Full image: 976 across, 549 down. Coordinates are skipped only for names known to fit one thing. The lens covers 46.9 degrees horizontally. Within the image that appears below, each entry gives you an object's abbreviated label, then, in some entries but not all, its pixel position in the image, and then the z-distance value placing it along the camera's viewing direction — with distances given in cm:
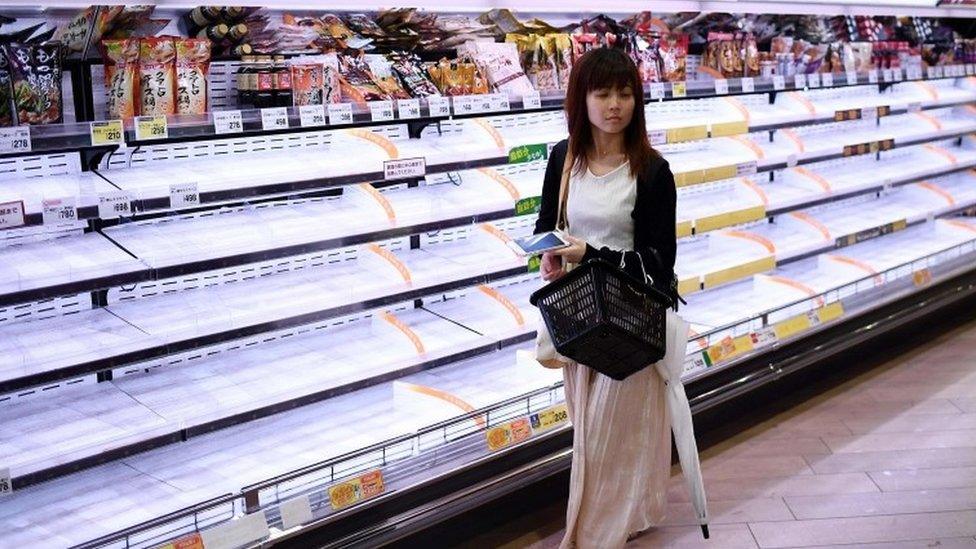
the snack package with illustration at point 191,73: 314
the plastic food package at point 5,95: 280
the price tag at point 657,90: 445
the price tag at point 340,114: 334
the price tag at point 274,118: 318
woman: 297
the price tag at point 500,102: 380
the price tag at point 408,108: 352
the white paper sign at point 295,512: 298
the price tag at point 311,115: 326
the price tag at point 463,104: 370
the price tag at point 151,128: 291
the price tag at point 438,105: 363
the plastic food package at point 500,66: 397
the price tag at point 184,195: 301
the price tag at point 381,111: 345
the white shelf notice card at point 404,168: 350
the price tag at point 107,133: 281
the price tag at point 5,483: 267
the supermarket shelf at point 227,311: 288
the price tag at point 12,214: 264
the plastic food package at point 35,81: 283
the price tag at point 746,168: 498
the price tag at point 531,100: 392
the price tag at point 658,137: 445
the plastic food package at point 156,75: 308
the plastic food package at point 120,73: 304
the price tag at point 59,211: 273
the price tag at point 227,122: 305
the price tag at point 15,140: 268
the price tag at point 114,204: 286
